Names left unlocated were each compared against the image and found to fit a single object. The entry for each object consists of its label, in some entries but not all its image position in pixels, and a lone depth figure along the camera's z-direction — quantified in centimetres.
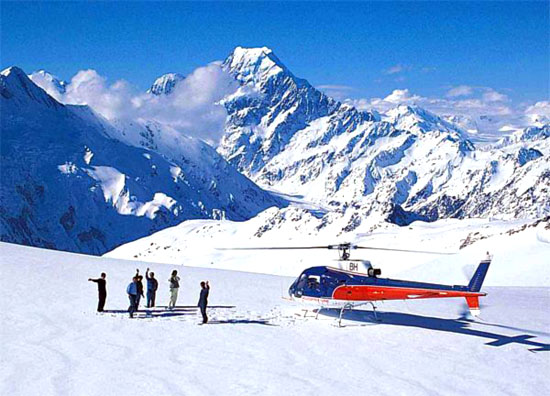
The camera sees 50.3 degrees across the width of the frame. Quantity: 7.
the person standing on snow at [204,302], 2242
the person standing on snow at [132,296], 2278
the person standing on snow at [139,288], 2319
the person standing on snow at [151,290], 2510
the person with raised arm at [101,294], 2336
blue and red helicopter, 2283
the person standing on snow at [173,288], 2514
